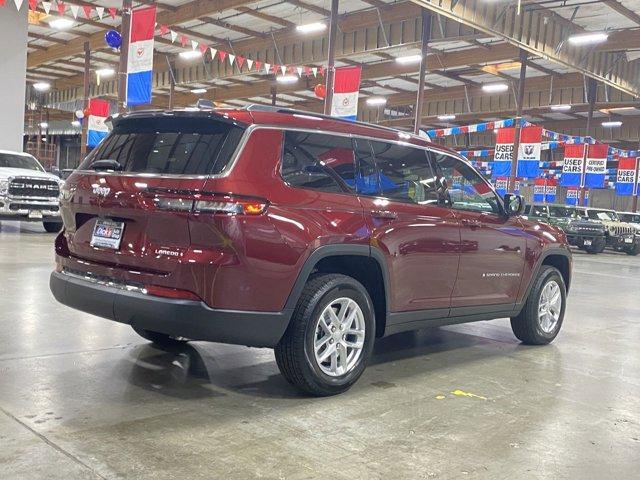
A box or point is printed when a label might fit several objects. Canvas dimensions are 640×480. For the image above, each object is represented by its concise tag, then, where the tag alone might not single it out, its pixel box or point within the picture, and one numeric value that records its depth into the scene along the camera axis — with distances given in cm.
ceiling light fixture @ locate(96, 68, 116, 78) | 2647
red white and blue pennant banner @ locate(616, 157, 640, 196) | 3003
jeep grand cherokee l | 367
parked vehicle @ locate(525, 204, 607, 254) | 2230
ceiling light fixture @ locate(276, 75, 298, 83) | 2511
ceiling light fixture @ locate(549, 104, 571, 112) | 2544
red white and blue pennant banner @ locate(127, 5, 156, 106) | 1334
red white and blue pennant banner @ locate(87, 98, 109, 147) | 1750
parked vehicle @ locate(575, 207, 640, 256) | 2334
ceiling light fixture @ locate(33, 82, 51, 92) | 3306
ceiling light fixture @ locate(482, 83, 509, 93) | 2648
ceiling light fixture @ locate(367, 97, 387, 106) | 3019
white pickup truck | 1337
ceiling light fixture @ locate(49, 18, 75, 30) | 2051
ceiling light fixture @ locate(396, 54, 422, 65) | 2169
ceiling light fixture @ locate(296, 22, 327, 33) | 1884
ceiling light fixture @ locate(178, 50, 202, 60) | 2495
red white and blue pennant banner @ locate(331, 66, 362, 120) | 1730
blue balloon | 1394
